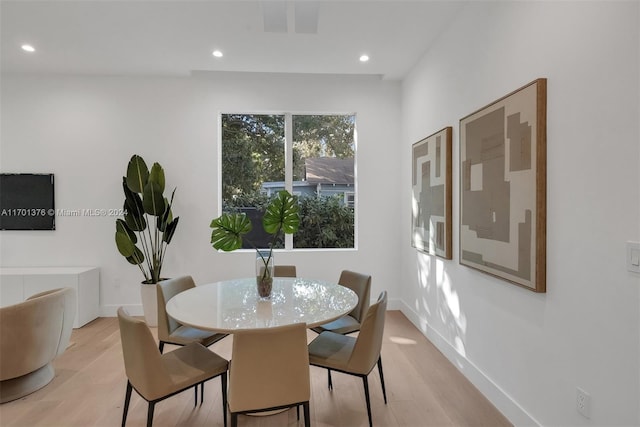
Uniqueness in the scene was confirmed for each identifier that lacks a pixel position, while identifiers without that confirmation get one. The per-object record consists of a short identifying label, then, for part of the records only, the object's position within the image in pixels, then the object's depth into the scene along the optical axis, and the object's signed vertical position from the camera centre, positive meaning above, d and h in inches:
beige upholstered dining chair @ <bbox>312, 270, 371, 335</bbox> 98.5 -30.8
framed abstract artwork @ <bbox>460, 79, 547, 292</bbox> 71.2 +5.0
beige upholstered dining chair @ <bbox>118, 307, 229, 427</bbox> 65.6 -34.1
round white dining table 70.4 -23.4
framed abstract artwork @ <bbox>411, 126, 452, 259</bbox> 115.4 +5.6
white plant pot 144.5 -39.5
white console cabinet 144.3 -31.8
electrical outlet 61.5 -36.2
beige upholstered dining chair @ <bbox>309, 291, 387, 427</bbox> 74.8 -34.0
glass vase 88.9 -17.8
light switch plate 51.8 -7.6
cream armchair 87.9 -35.5
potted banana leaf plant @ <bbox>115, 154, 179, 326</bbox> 143.3 -3.8
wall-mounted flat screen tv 158.7 +3.3
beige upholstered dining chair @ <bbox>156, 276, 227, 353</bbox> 92.0 -34.7
